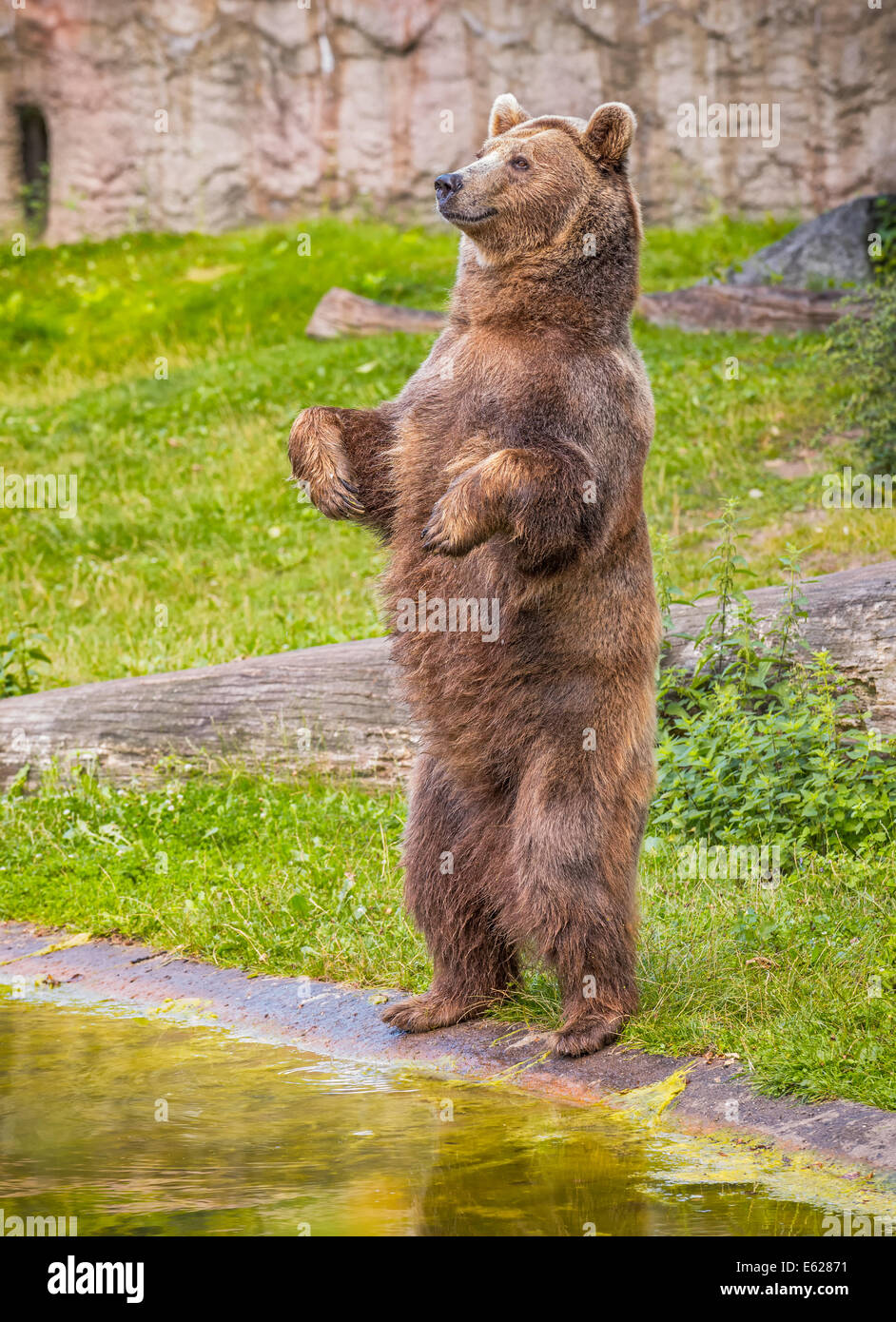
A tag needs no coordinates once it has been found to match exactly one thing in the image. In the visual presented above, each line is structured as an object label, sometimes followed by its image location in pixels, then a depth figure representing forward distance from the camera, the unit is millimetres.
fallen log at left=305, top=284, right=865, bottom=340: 31000
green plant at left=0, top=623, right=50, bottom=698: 17078
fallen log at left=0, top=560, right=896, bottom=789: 14492
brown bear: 8617
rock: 31750
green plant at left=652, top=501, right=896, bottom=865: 11937
